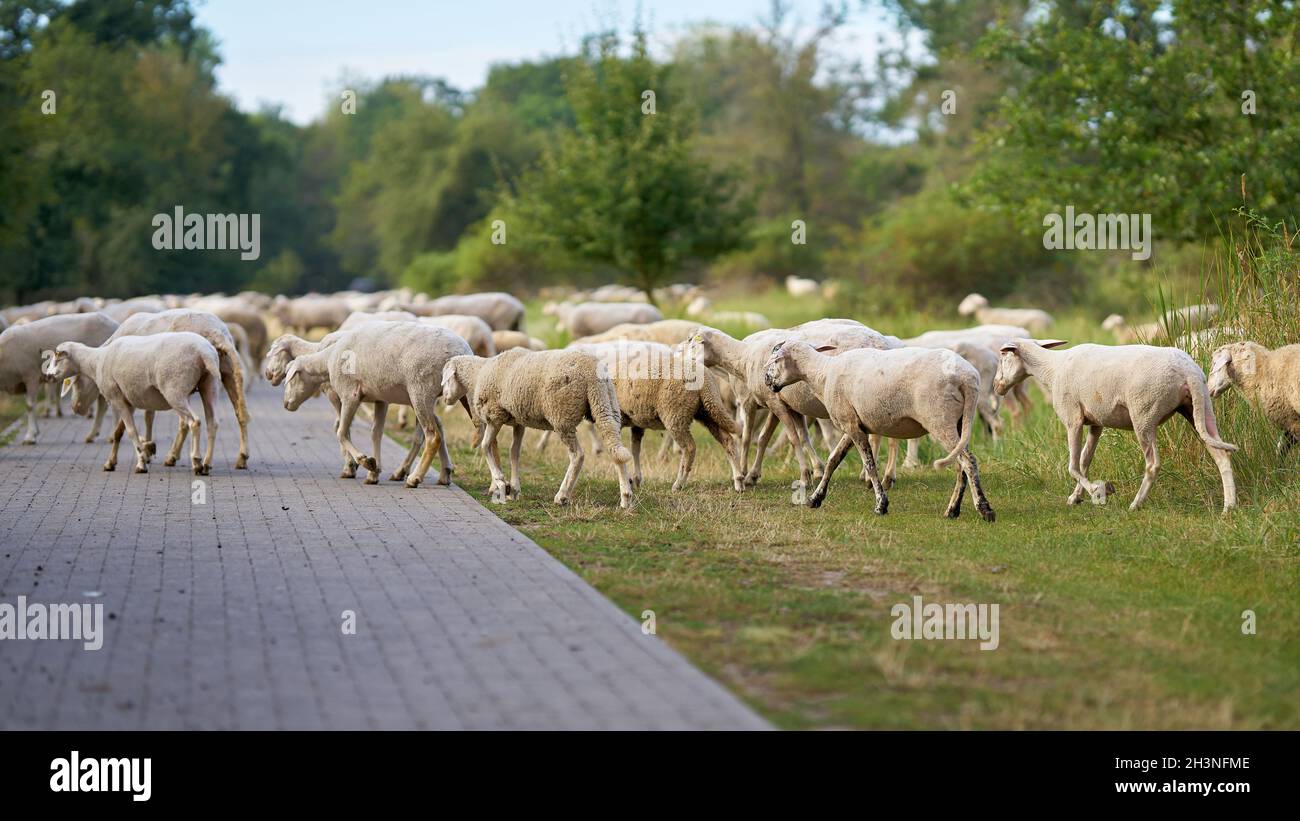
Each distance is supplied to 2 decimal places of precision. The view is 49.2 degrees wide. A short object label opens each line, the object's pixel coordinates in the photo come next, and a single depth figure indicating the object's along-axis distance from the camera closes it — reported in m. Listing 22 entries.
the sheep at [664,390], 13.16
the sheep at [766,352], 13.53
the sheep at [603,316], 27.41
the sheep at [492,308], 27.66
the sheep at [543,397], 12.25
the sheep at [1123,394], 11.43
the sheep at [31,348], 17.31
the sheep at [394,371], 13.58
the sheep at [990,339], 16.56
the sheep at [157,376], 14.32
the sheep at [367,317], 17.00
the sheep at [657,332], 16.91
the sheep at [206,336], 15.34
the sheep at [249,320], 27.84
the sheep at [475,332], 19.92
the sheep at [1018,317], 30.45
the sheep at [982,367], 15.80
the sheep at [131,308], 26.50
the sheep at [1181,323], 13.91
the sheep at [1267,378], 11.73
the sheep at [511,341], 20.48
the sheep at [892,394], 11.28
